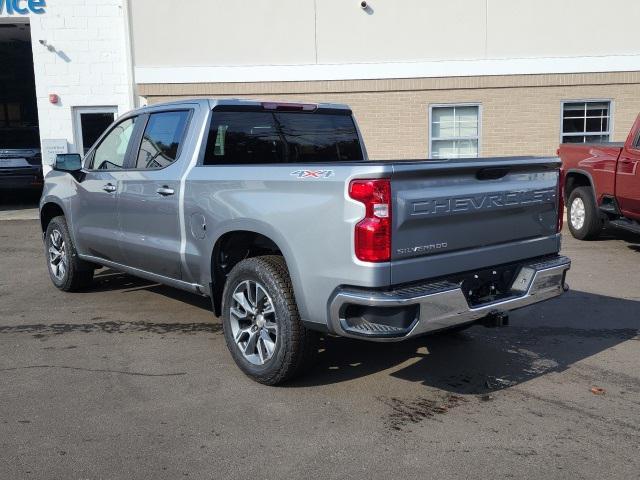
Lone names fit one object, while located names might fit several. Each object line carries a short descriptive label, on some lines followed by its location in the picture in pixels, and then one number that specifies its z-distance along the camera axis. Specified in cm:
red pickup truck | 906
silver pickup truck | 388
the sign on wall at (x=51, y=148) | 1556
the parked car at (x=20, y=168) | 1547
